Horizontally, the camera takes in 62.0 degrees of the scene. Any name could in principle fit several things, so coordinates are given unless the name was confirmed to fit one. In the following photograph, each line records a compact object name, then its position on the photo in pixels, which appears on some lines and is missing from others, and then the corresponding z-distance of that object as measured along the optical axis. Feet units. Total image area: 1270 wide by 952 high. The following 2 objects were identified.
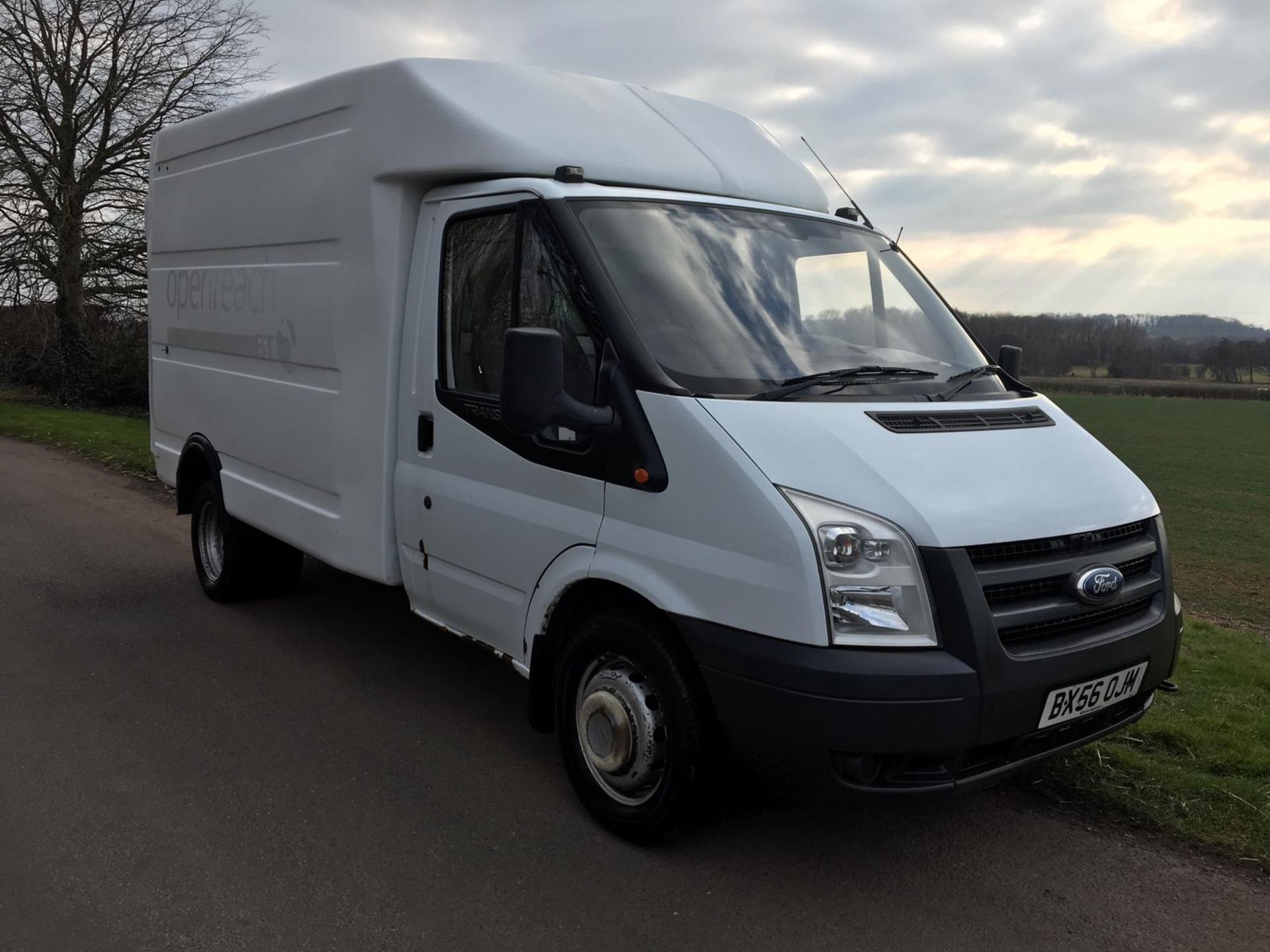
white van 10.26
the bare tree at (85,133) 75.72
